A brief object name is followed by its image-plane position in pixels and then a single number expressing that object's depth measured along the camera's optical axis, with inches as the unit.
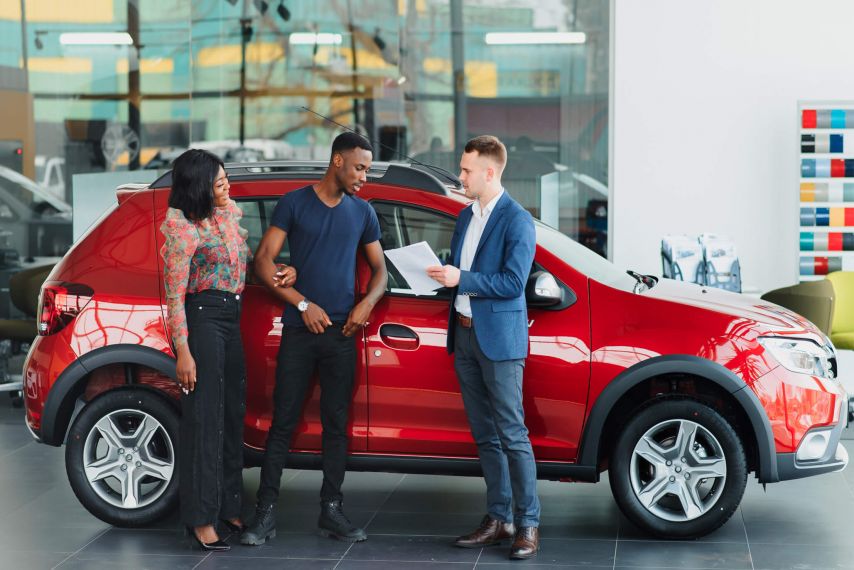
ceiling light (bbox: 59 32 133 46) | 445.4
